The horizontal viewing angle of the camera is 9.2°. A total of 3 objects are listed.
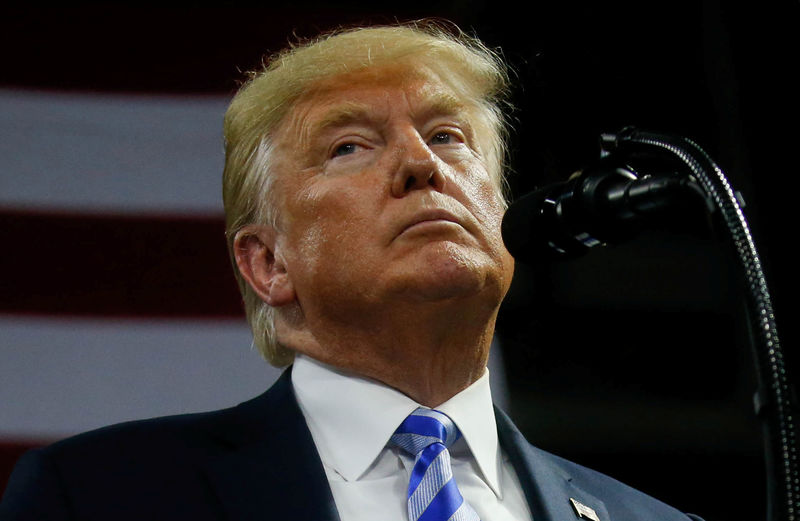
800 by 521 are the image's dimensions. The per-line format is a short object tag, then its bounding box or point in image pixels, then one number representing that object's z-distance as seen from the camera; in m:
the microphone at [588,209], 2.94
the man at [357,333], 3.14
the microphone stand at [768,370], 2.89
